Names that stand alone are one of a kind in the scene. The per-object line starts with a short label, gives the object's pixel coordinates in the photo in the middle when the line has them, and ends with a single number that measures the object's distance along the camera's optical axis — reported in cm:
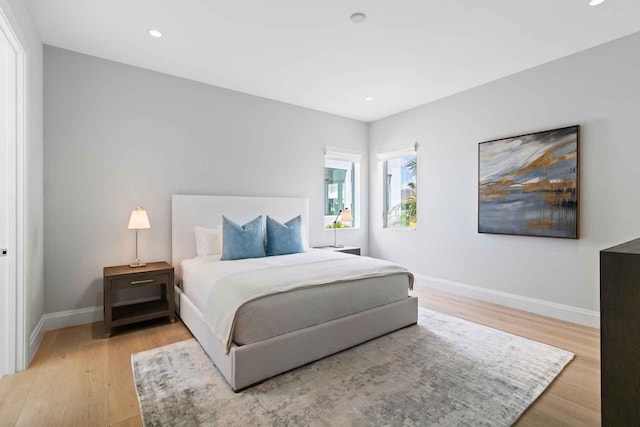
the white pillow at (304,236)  399
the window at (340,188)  512
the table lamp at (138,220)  304
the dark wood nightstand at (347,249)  459
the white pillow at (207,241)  355
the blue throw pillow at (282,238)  363
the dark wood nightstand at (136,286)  278
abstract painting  313
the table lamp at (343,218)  493
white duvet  210
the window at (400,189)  488
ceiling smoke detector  246
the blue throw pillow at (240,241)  329
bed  203
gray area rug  174
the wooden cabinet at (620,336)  79
